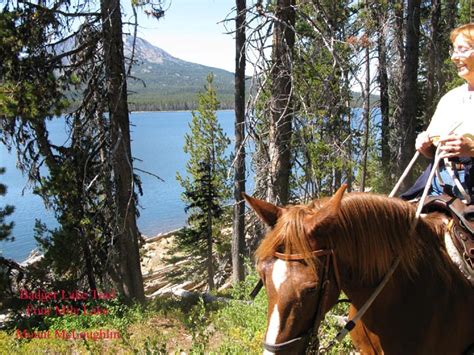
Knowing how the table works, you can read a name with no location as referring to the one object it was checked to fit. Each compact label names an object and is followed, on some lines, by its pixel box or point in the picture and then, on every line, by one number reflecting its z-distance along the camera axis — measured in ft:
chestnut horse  6.52
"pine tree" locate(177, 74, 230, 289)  71.15
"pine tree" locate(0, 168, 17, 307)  27.09
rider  8.63
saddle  8.43
